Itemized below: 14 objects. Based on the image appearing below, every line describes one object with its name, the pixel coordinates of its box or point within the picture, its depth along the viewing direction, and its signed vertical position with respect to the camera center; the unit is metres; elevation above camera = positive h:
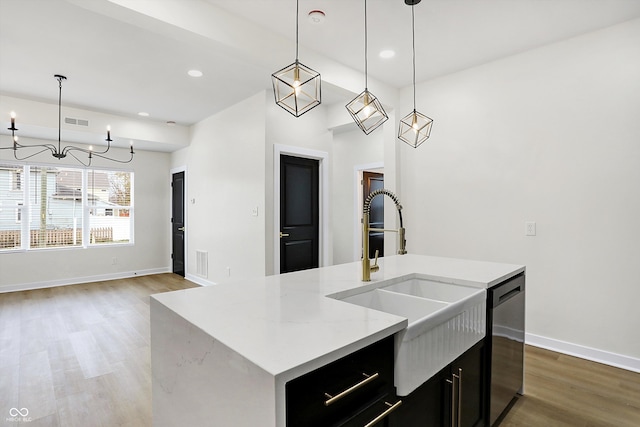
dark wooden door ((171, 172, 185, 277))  6.38 -0.13
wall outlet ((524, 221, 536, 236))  3.19 -0.13
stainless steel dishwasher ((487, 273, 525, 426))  1.80 -0.75
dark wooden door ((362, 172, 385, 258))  5.92 +0.16
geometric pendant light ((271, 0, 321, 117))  1.80 +0.73
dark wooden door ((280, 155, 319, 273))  4.48 +0.03
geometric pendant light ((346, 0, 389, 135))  2.09 +0.69
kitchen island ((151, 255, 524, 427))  0.84 -0.36
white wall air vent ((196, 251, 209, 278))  5.48 -0.81
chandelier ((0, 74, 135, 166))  4.07 +1.09
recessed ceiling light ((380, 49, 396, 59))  3.25 +1.59
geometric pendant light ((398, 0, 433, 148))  2.45 +1.05
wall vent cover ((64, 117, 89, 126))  4.85 +1.39
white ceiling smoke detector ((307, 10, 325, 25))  2.59 +1.57
